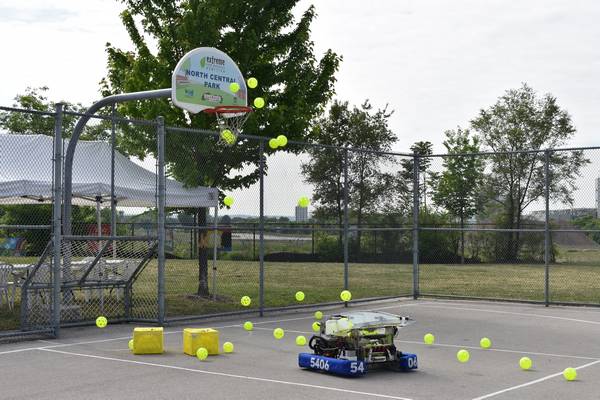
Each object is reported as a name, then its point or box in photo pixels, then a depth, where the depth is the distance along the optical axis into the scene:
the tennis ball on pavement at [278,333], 13.03
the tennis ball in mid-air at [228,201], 16.45
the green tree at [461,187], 22.72
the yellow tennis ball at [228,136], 15.37
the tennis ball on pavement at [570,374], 9.68
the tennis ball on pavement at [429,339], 12.59
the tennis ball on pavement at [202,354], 10.84
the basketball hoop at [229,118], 15.47
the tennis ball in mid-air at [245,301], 14.93
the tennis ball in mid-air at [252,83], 15.71
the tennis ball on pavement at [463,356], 10.90
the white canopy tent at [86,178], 14.61
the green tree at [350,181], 21.20
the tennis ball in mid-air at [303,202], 16.48
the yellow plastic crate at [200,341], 11.15
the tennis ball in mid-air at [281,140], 15.16
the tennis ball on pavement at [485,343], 12.20
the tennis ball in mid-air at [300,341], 12.21
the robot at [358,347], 9.70
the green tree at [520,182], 19.83
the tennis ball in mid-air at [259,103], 15.96
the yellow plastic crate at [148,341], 11.27
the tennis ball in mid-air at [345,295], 13.92
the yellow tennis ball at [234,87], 16.05
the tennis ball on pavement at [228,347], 11.59
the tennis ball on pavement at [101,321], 13.90
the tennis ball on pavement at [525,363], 10.36
